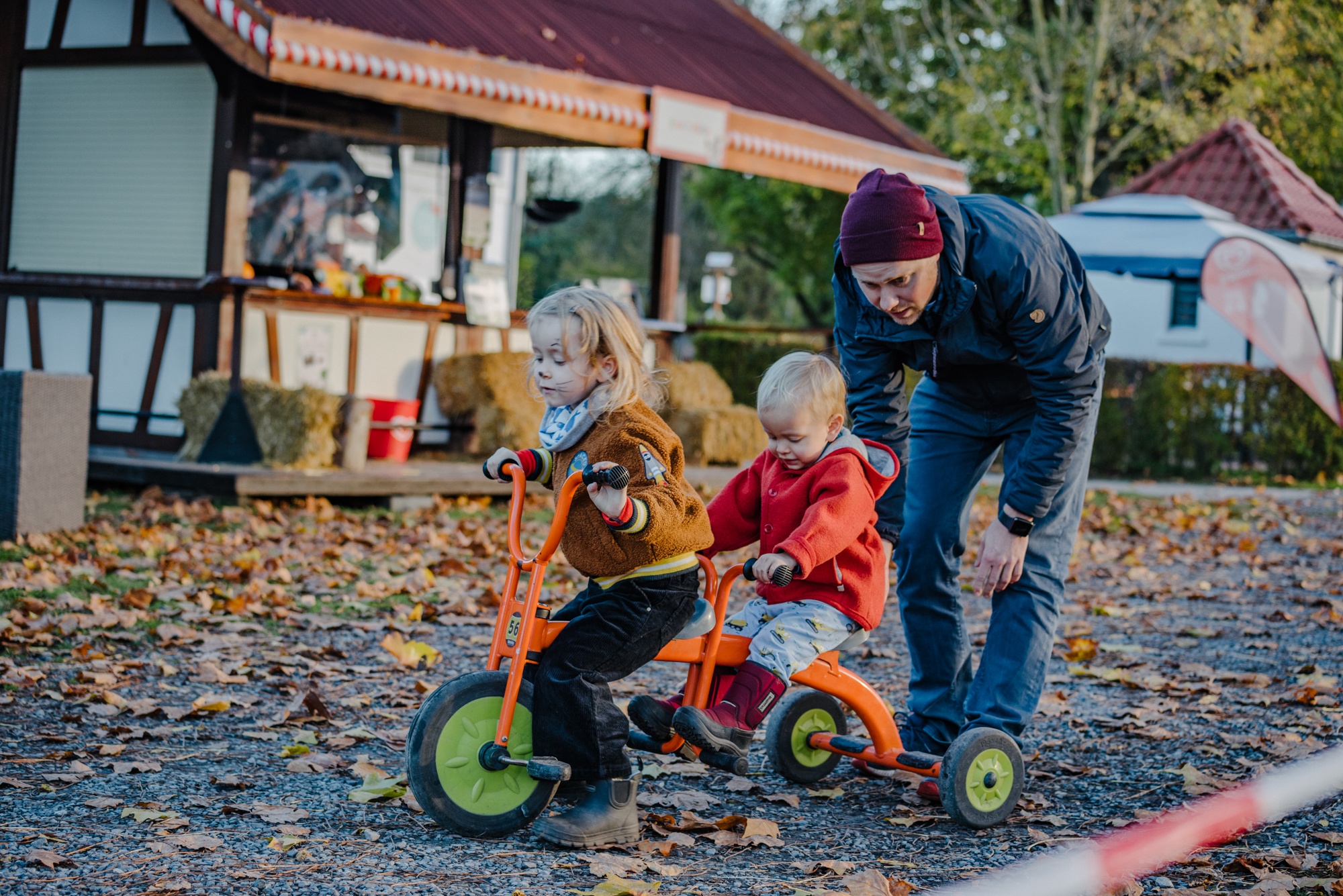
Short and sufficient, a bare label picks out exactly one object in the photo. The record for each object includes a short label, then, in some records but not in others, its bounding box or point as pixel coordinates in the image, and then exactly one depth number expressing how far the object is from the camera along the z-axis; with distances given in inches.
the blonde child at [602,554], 132.6
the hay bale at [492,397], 450.9
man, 138.5
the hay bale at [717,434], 500.1
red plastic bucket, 432.1
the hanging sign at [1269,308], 558.6
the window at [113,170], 436.8
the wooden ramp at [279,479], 365.4
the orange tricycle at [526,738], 130.7
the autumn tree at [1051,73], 954.7
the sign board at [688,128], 483.8
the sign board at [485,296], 479.2
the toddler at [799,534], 140.8
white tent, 617.3
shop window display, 480.1
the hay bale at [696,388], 523.2
